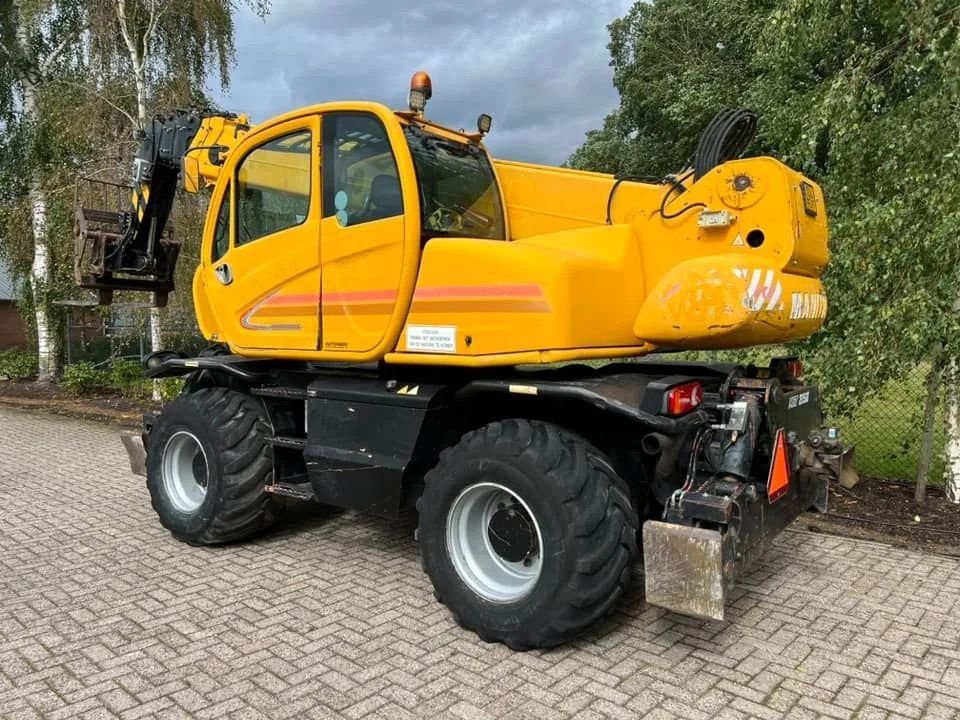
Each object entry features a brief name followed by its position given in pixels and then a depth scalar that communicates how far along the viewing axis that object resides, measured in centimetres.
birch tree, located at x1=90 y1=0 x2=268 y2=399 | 1273
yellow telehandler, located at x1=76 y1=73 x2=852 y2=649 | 362
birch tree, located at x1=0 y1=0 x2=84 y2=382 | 1368
